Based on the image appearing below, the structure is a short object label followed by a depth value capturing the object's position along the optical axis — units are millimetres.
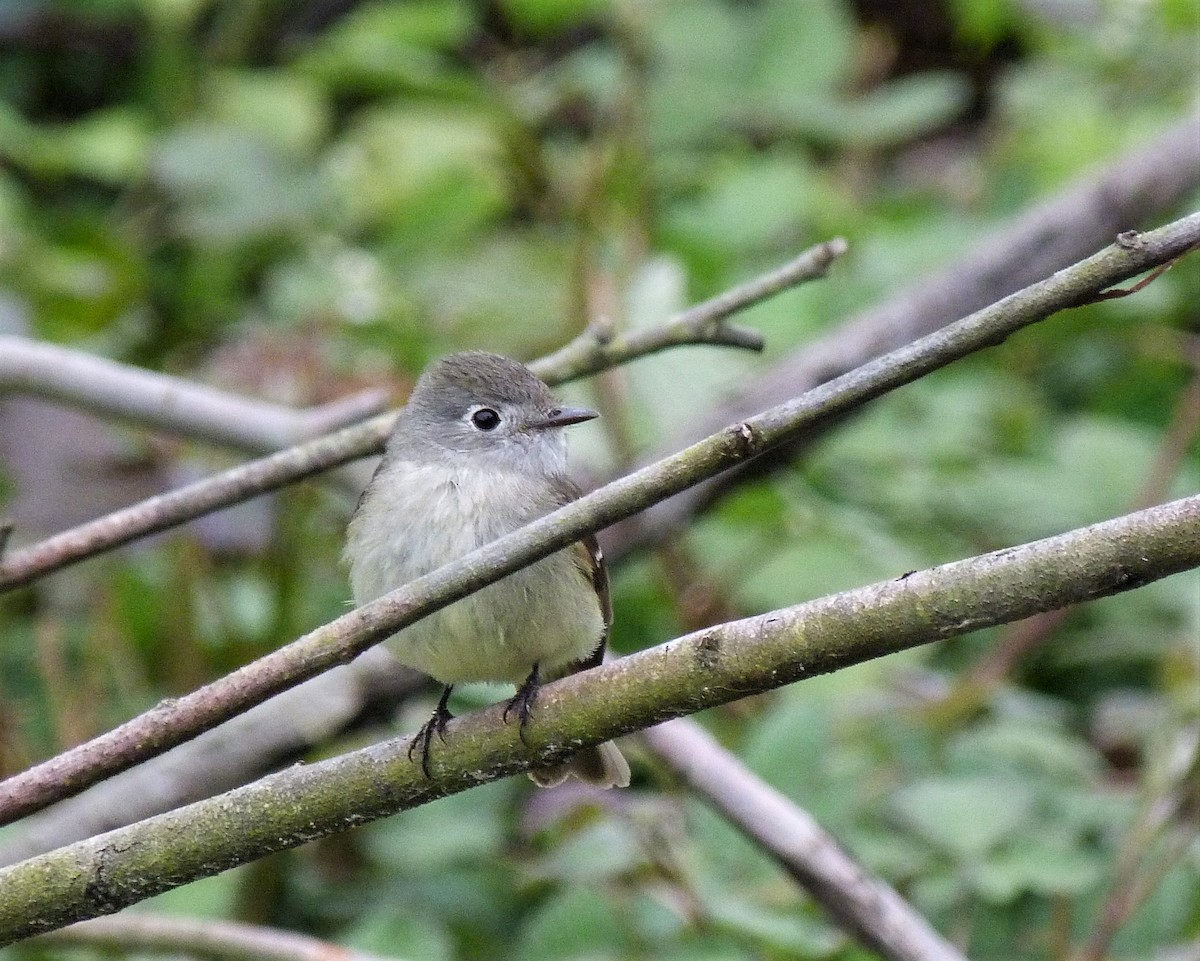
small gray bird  5227
